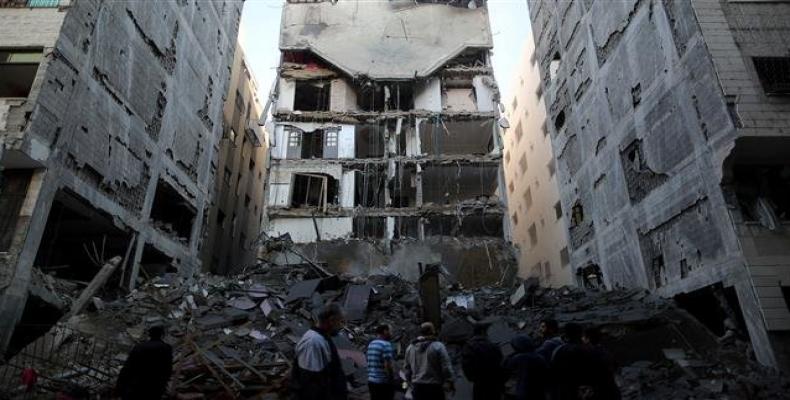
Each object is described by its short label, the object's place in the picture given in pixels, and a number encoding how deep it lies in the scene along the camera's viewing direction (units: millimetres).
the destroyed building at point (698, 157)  10820
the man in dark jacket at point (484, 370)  5891
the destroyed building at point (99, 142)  13727
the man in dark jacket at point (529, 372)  5617
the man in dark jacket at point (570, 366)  4898
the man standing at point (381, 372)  6309
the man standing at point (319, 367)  3979
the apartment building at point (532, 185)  31422
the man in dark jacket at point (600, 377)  4801
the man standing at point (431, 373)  5941
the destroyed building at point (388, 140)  26234
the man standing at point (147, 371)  5516
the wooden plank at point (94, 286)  13912
